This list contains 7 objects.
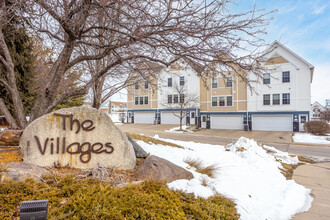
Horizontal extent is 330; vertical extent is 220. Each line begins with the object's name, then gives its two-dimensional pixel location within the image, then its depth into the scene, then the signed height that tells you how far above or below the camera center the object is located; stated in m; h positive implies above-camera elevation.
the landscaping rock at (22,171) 2.75 -0.96
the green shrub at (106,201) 2.07 -1.14
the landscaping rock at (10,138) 4.05 -0.59
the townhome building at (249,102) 21.78 +1.29
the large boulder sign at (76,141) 3.52 -0.59
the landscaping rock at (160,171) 3.55 -1.21
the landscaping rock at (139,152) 4.79 -1.07
